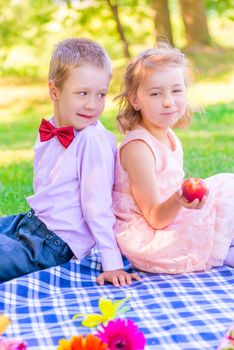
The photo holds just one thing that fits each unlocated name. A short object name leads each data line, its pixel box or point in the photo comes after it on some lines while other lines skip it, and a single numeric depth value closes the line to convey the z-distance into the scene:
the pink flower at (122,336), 2.23
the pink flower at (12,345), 2.22
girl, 3.11
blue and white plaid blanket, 2.53
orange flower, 2.09
